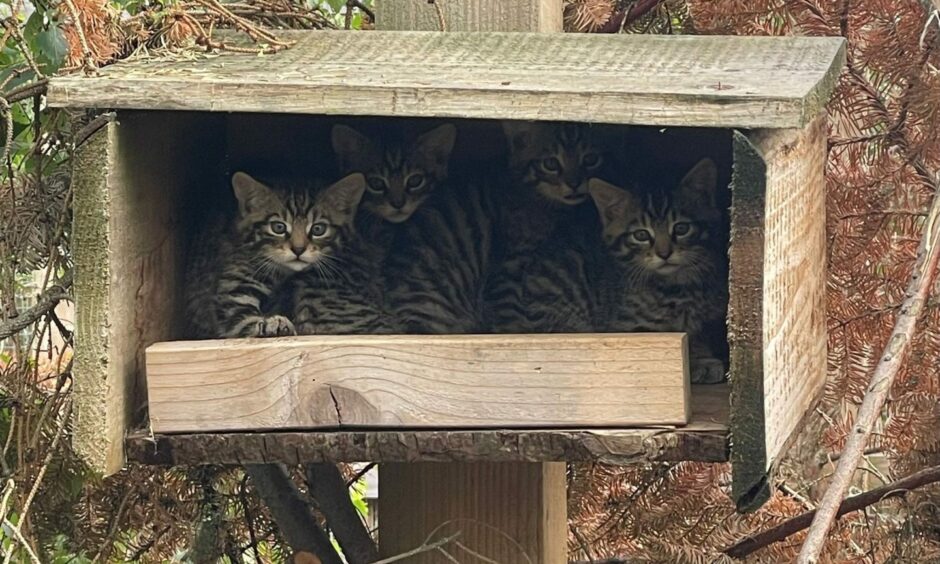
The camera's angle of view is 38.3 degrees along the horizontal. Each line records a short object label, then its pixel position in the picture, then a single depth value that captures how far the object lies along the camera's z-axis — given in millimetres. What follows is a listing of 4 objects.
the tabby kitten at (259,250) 2729
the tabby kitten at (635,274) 2928
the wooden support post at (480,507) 2715
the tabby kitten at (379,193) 2965
